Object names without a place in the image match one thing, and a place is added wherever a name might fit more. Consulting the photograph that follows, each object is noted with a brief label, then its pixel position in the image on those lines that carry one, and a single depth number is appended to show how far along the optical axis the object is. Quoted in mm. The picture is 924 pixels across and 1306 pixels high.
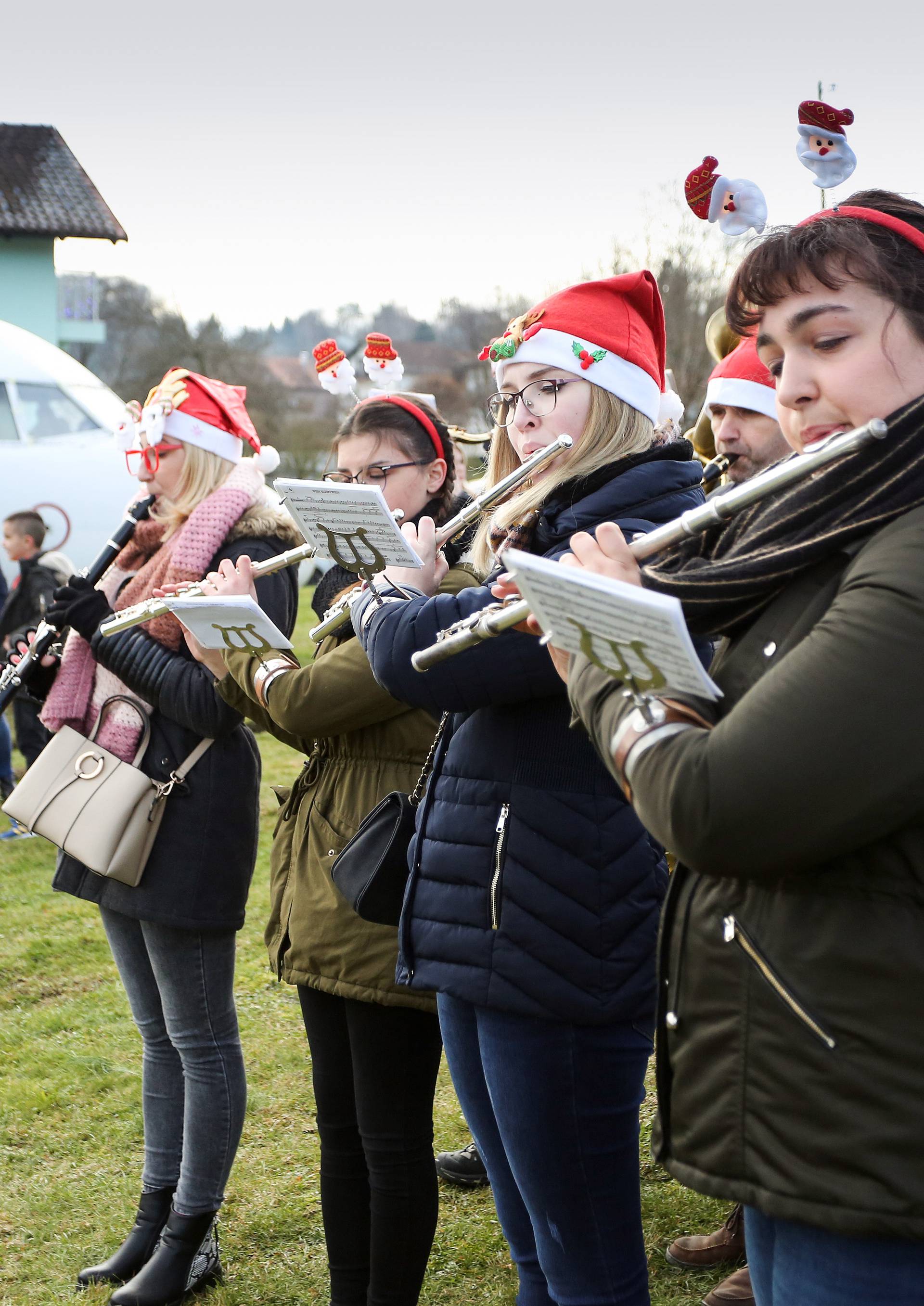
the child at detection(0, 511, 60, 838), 8531
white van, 11547
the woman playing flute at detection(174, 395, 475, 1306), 2633
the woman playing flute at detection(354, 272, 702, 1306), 2121
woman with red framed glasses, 3121
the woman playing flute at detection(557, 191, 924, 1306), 1321
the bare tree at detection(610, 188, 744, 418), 23750
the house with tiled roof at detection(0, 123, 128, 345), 28953
